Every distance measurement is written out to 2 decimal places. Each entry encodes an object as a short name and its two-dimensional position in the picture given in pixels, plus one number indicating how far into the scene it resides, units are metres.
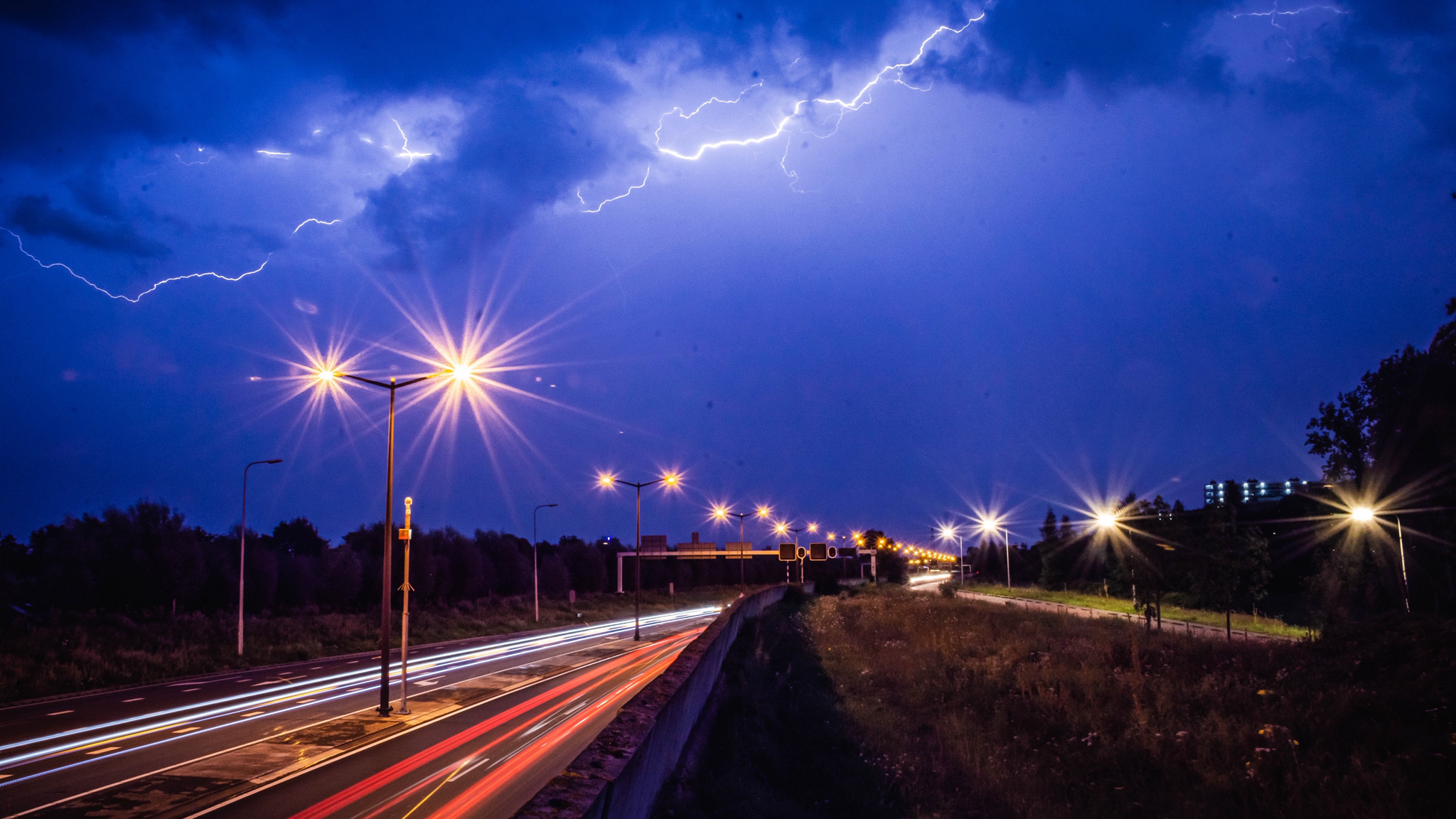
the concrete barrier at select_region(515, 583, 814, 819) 6.38
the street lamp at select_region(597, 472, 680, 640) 43.53
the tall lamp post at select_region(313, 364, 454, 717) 20.98
